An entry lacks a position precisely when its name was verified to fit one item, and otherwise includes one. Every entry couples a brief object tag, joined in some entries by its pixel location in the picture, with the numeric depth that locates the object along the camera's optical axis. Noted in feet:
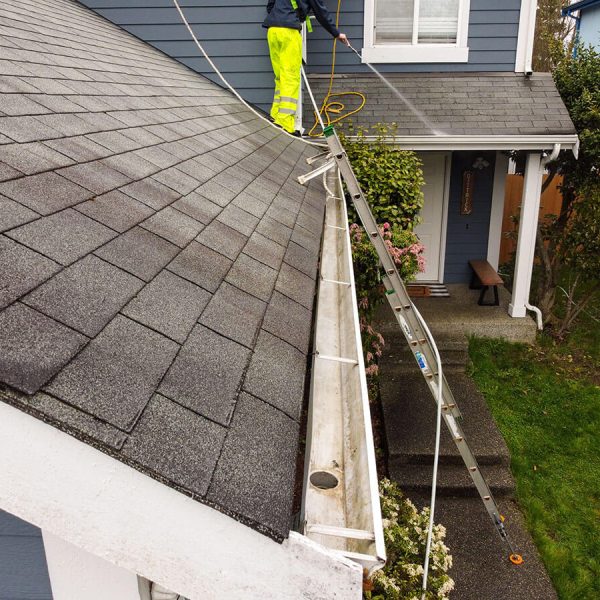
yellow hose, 26.21
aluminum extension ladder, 13.04
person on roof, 21.29
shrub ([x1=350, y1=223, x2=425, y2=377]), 20.33
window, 27.30
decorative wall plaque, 31.89
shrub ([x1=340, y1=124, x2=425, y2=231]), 22.11
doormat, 32.12
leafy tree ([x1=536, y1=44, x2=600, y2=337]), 27.14
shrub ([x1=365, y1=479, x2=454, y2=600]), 11.56
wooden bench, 30.01
